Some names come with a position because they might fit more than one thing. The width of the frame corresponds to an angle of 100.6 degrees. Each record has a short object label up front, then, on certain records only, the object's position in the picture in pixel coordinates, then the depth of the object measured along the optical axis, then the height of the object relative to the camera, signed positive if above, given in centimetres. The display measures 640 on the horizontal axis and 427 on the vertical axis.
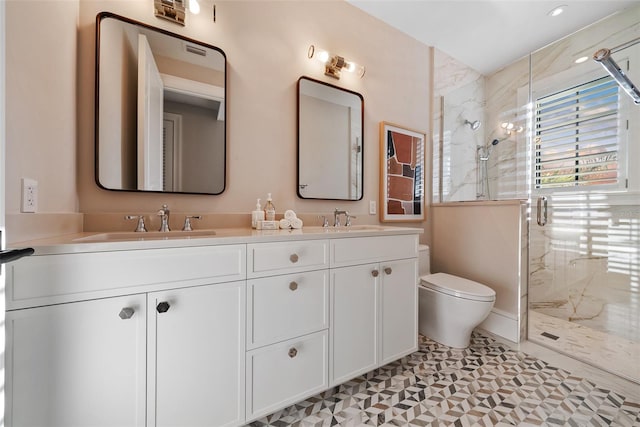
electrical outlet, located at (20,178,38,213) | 81 +5
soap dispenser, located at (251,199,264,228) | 153 -2
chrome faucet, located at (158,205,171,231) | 130 -2
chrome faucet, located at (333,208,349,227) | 187 -1
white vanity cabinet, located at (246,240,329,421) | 109 -48
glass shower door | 182 -48
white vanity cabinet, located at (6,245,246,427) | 75 -41
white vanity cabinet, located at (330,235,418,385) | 132 -48
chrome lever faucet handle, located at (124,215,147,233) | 127 -5
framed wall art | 219 +35
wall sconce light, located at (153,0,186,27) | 136 +106
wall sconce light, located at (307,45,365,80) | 186 +110
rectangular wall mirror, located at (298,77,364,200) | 181 +52
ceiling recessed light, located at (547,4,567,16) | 199 +157
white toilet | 173 -63
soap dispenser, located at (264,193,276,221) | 157 +1
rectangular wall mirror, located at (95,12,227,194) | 125 +53
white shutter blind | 192 +61
